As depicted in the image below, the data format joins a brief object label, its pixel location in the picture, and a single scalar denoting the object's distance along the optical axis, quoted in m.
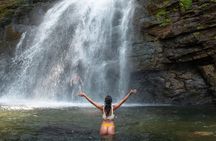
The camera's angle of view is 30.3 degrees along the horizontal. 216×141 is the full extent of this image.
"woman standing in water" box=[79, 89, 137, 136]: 11.98
